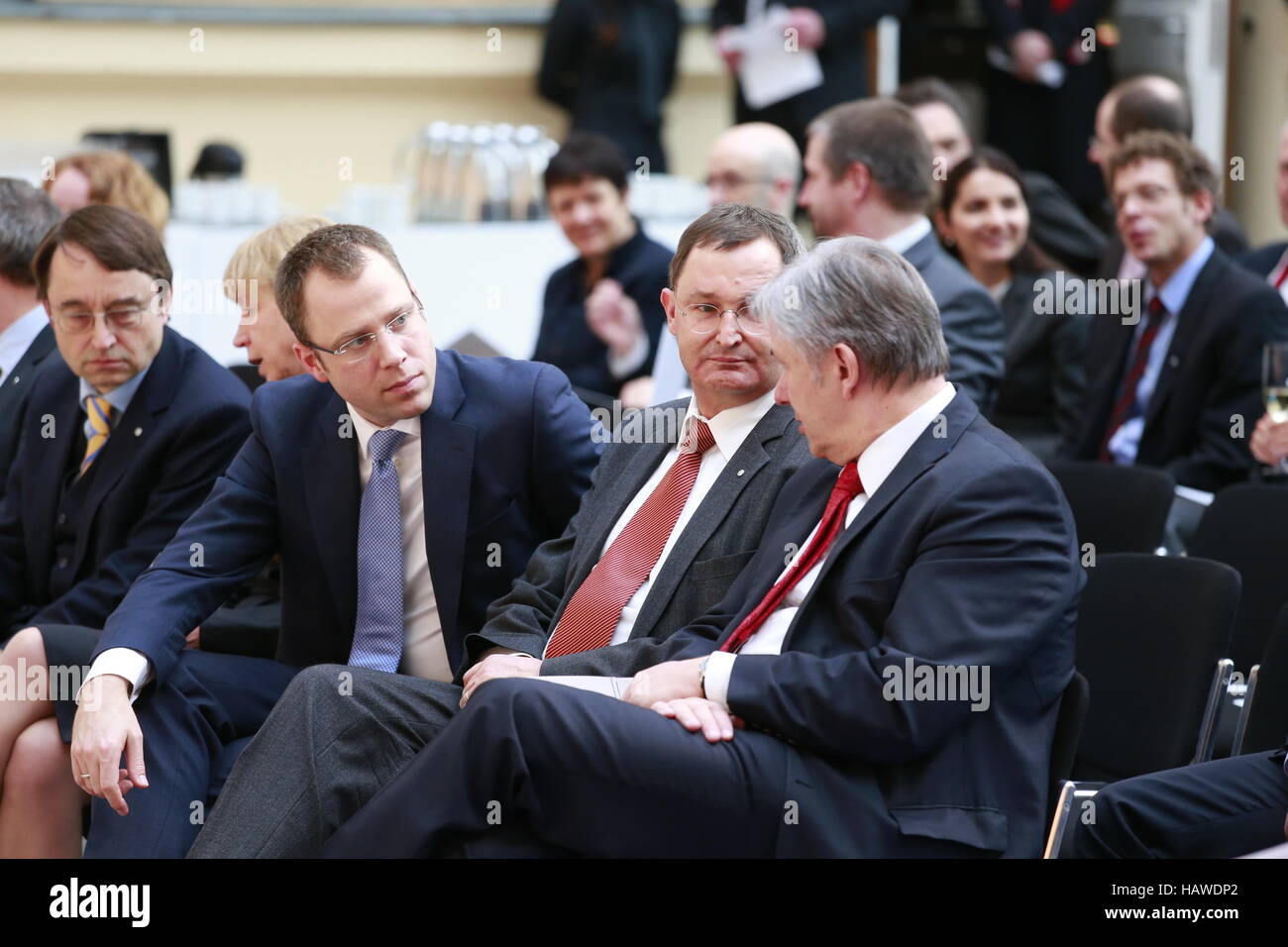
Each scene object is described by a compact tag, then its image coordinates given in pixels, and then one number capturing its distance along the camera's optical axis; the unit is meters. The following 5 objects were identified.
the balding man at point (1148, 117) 5.09
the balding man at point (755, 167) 5.09
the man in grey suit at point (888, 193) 3.98
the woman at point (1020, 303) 4.68
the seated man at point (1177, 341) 4.03
